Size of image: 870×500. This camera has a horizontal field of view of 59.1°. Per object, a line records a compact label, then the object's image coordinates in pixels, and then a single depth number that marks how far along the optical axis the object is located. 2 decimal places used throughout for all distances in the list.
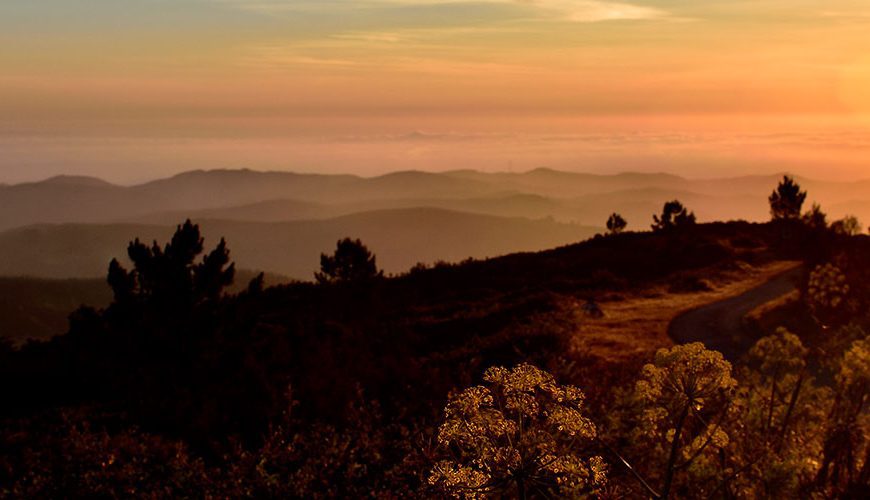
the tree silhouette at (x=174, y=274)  26.58
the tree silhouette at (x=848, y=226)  38.41
